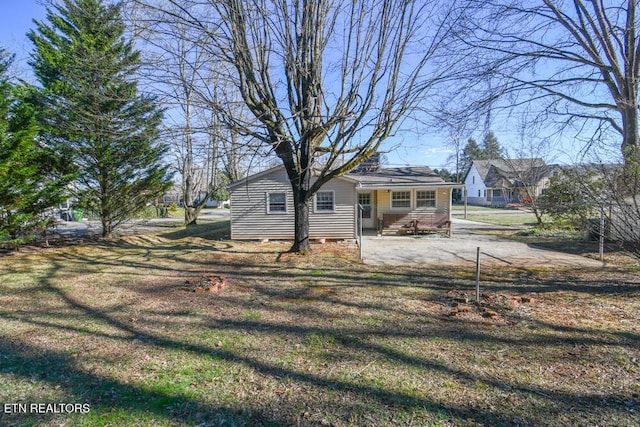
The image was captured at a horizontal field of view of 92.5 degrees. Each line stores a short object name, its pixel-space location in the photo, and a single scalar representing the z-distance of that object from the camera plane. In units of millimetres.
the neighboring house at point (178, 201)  41275
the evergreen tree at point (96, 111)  9766
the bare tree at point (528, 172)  16547
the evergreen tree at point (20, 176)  8063
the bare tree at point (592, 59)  9414
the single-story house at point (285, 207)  12531
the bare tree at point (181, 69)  6516
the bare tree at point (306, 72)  7039
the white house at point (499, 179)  16812
